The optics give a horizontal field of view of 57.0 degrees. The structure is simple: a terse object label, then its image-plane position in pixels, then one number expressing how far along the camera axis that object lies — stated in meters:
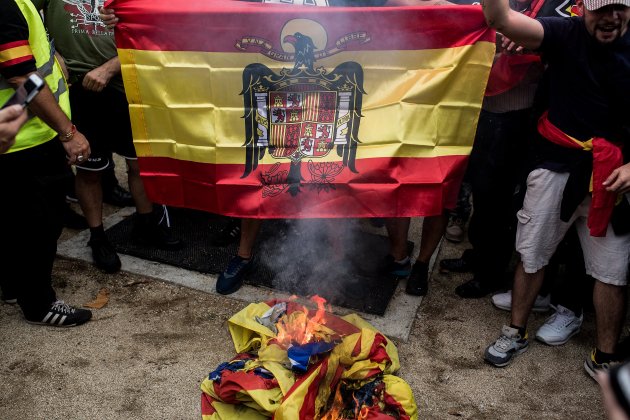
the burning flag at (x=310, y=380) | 2.91
